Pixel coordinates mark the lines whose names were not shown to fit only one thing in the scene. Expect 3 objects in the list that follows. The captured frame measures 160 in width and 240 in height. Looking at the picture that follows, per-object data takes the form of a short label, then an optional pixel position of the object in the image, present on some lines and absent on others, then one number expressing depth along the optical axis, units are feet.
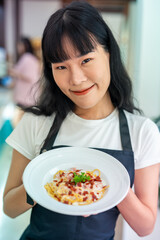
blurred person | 13.12
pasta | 2.59
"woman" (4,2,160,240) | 2.99
